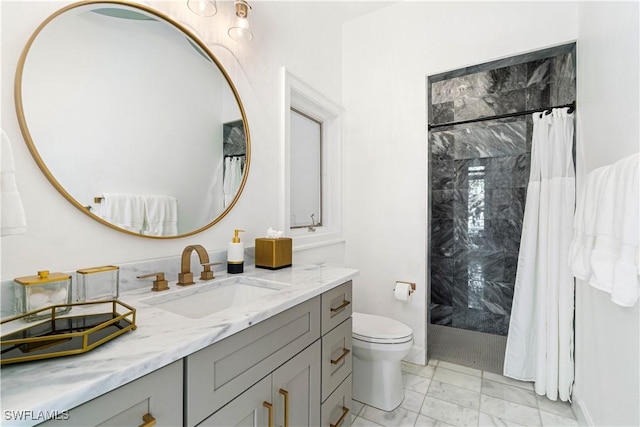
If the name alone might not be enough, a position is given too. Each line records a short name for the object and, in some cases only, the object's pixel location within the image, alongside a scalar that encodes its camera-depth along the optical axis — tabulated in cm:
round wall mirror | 102
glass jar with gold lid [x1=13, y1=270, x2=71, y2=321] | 87
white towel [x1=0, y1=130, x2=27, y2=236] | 74
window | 231
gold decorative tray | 62
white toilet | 181
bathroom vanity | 57
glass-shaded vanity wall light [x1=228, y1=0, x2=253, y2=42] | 159
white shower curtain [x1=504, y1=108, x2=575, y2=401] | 188
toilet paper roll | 231
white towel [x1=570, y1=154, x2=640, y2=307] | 99
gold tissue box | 159
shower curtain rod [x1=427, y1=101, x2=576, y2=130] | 195
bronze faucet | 128
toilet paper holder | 235
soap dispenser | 149
